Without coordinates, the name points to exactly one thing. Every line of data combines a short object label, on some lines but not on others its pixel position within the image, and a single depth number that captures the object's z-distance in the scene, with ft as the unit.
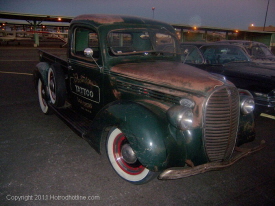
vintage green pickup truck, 8.22
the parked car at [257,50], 23.91
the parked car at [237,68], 16.60
